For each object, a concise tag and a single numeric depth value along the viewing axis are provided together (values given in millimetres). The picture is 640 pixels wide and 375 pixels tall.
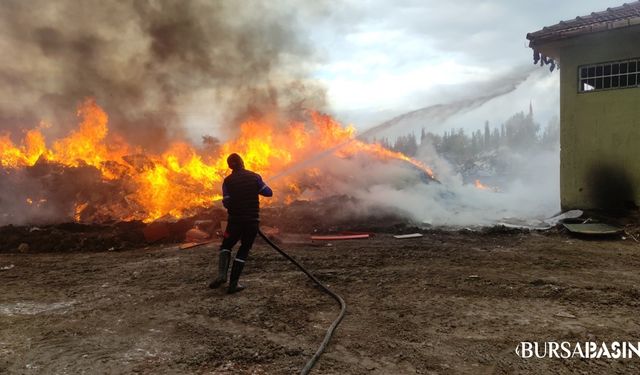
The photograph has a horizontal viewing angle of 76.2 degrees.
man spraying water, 5730
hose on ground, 3423
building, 9766
